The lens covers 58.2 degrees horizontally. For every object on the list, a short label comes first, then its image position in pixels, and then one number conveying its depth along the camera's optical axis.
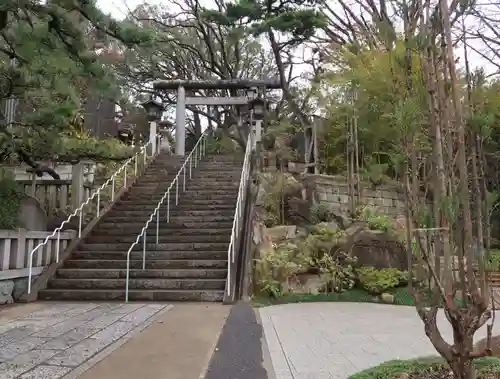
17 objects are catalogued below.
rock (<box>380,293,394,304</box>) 7.75
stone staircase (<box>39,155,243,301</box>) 7.17
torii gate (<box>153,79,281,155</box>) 15.77
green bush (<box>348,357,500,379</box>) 2.79
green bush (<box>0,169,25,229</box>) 6.43
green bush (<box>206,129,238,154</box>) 17.27
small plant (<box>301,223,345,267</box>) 8.28
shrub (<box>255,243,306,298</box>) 7.45
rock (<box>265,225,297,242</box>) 8.63
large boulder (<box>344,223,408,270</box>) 8.50
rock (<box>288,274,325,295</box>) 7.88
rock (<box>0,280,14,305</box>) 6.46
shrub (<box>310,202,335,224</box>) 10.05
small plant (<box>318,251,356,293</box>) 7.96
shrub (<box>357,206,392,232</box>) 9.18
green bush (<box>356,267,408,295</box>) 7.89
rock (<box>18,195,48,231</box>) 7.18
